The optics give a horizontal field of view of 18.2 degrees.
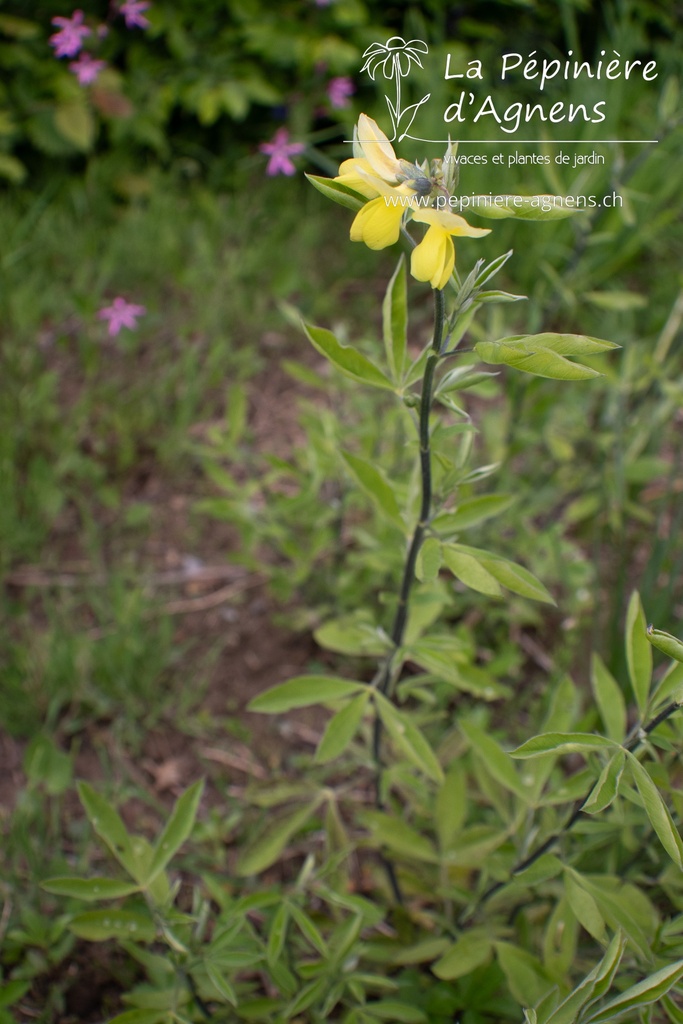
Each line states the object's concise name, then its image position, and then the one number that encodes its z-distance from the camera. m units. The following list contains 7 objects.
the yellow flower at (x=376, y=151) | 0.69
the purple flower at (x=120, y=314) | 1.15
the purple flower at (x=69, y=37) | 1.11
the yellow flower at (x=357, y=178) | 0.69
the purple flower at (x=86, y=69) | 1.20
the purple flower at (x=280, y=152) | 1.19
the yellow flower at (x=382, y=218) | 0.69
